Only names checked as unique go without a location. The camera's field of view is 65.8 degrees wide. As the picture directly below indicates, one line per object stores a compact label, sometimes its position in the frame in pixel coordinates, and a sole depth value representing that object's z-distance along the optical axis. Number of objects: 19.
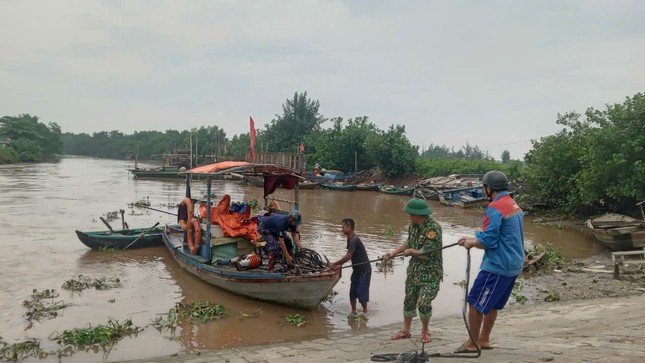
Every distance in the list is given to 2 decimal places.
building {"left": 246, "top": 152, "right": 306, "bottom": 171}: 38.16
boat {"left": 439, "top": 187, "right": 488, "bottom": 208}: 27.33
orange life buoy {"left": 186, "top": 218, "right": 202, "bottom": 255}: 10.16
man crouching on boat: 8.14
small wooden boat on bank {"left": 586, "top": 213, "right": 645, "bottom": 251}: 13.20
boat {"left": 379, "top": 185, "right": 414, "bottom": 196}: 34.62
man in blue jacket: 4.38
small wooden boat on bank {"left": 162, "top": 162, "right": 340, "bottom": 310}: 7.86
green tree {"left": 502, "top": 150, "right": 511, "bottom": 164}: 60.48
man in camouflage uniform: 5.15
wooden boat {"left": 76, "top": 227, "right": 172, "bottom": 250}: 13.45
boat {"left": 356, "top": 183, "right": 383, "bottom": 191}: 37.78
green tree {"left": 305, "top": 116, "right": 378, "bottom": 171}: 44.97
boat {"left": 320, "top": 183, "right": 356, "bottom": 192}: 37.50
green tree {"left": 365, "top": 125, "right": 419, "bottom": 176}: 41.03
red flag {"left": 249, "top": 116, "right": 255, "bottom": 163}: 19.12
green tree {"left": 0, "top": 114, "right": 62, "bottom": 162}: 67.06
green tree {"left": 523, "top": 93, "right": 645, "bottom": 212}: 16.17
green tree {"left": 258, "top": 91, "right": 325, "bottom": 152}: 54.84
